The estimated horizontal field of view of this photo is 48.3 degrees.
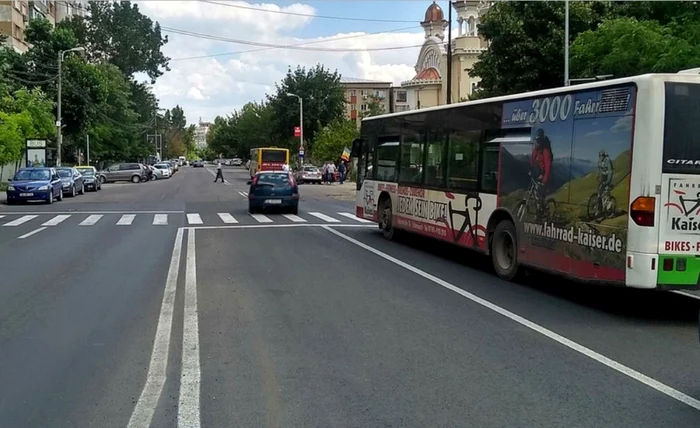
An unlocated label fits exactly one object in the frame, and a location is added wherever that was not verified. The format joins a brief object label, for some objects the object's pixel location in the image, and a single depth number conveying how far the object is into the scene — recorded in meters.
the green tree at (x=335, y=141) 68.81
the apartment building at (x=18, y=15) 65.62
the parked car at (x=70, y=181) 39.98
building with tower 73.88
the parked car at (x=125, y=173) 67.00
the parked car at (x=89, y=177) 47.81
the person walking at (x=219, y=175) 64.94
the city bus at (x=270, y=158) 59.94
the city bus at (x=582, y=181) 9.16
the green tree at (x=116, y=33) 83.38
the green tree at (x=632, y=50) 20.56
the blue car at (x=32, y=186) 33.66
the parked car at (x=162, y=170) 79.89
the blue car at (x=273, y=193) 27.20
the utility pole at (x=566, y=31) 28.36
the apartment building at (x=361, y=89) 147.61
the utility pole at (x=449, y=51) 34.03
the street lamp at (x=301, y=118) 76.36
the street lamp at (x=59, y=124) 49.28
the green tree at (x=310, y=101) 82.19
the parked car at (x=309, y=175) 62.06
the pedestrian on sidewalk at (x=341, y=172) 62.41
